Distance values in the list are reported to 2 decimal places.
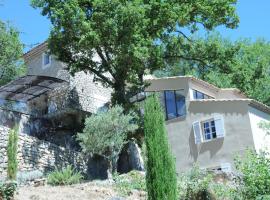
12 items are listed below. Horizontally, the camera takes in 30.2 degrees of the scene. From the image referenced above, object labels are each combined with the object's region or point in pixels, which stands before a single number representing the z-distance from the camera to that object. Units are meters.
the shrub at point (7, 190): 16.19
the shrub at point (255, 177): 15.64
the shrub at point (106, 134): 24.36
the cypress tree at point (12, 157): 20.17
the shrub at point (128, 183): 19.39
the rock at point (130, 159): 27.95
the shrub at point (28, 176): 21.80
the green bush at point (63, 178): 21.08
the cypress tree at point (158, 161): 14.97
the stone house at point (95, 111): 28.16
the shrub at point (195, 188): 17.03
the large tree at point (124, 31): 26.92
